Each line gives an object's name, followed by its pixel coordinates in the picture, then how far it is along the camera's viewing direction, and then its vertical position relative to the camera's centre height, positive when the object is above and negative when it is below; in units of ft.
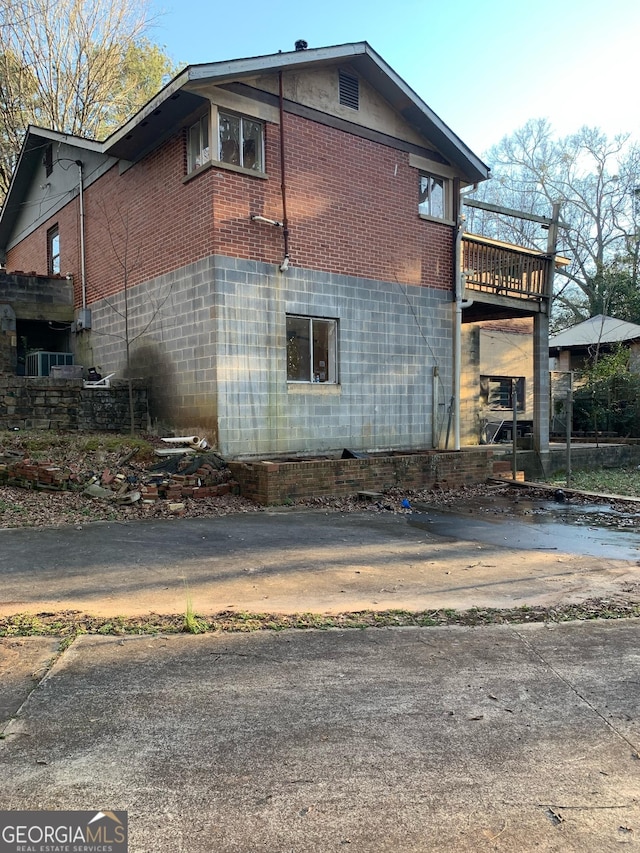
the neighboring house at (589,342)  79.46 +9.11
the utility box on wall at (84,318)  47.52 +7.65
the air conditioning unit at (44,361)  48.28 +4.48
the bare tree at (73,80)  68.59 +40.38
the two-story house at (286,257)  34.32 +10.38
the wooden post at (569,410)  39.96 -0.09
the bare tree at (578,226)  120.47 +40.72
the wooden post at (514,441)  42.09 -2.55
